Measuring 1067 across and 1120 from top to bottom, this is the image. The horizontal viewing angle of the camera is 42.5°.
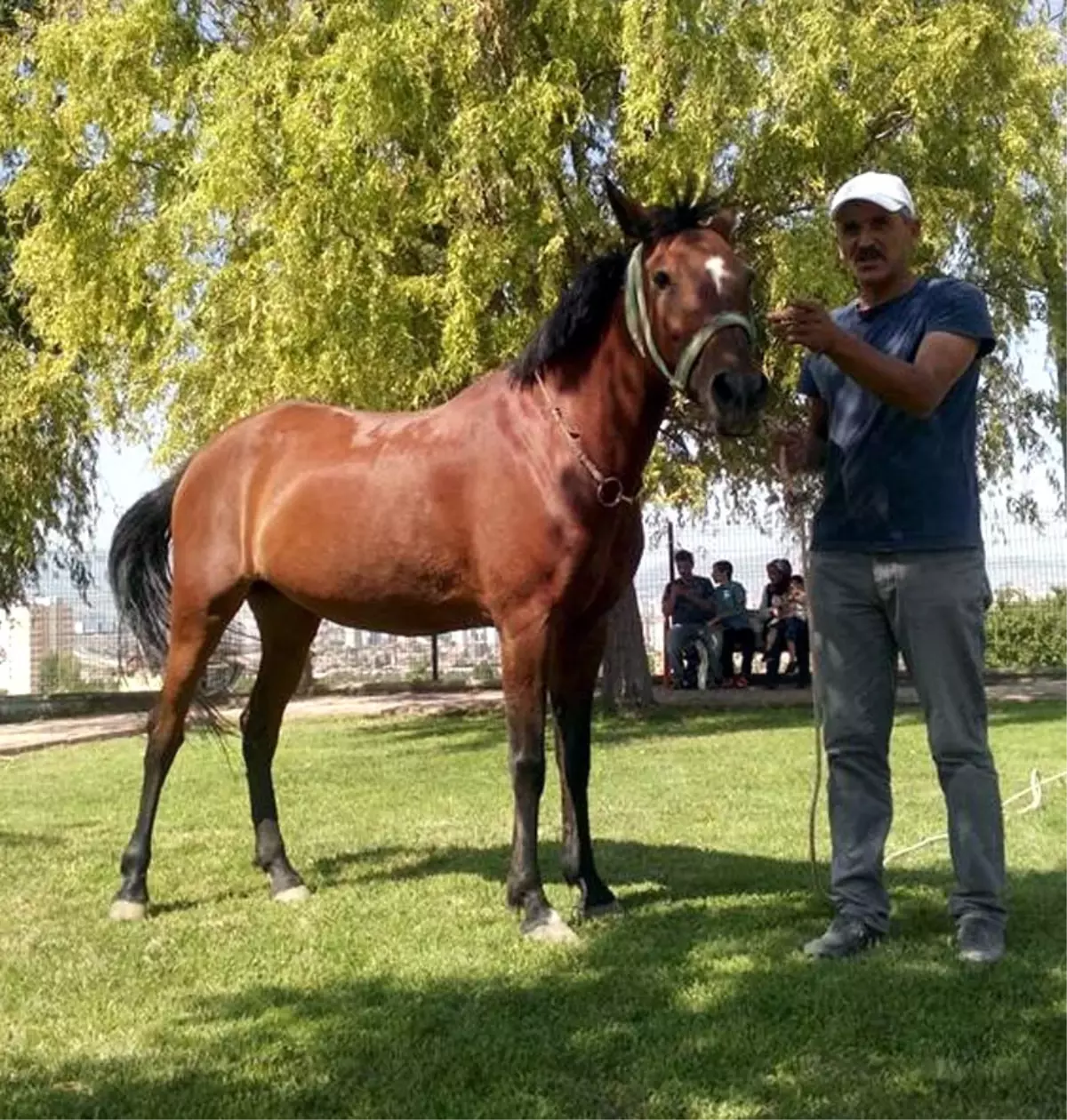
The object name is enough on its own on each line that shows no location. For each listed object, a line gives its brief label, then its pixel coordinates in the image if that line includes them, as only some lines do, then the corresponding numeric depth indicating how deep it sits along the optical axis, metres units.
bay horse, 4.51
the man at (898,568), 4.01
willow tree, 11.01
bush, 19.27
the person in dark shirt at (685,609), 16.39
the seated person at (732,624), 16.50
